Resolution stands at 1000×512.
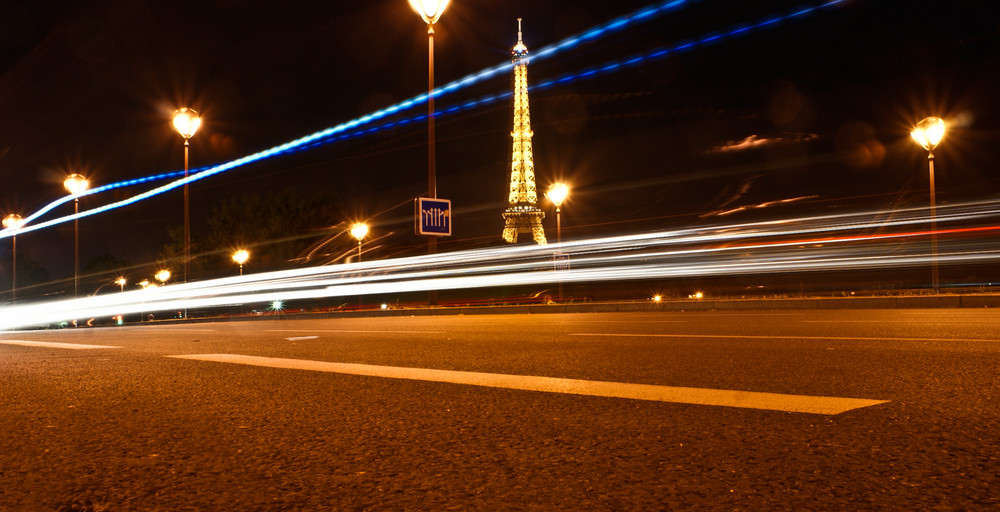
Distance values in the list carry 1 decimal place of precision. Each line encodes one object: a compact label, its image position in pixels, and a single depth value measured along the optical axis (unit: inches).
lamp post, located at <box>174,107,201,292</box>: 999.6
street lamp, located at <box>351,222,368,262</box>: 1297.1
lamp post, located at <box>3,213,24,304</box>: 1519.4
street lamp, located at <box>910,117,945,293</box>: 854.0
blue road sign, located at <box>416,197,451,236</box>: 801.6
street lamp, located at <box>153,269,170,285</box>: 2557.6
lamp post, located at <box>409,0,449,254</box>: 773.9
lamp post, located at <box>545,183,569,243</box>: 1117.1
